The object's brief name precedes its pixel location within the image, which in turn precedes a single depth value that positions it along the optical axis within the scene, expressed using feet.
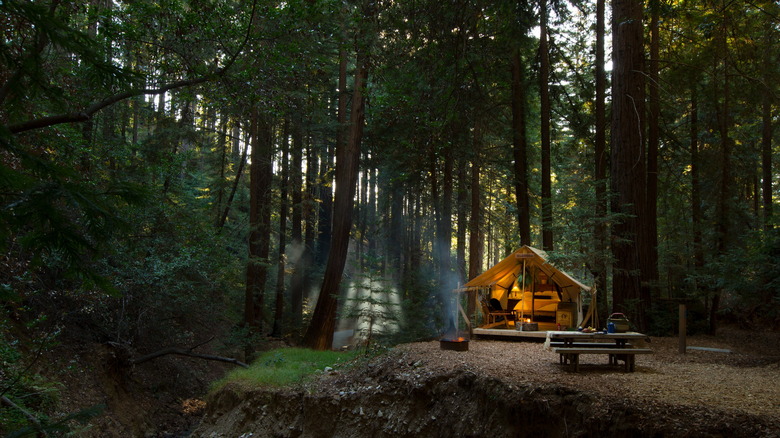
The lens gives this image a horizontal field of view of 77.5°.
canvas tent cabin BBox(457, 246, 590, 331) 41.93
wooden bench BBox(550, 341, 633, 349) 23.49
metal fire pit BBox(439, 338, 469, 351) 30.66
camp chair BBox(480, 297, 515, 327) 44.55
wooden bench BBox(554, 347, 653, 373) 21.90
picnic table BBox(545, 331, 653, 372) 22.21
